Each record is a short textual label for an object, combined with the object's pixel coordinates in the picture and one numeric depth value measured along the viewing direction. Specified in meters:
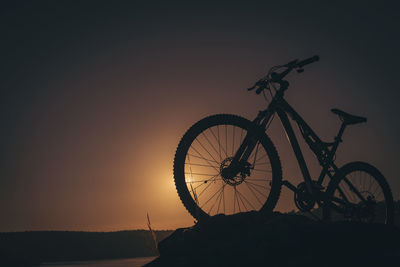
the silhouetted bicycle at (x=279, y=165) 4.44
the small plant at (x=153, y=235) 4.17
